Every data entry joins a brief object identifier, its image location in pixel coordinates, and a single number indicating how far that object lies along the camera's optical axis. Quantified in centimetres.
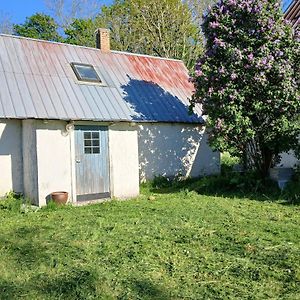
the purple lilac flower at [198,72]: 1077
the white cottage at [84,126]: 1024
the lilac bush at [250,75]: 1017
